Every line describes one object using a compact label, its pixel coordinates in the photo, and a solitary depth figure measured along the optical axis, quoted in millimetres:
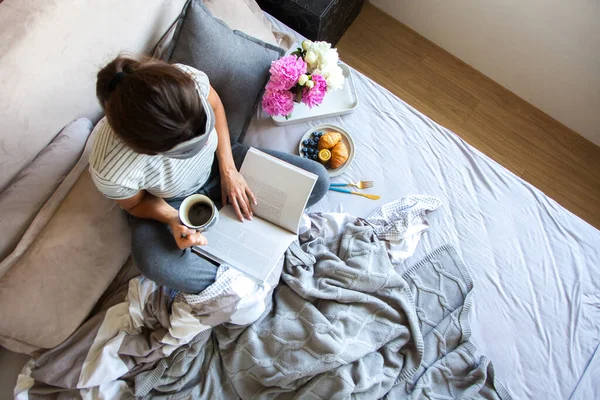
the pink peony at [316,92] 1258
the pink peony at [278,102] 1269
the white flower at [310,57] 1267
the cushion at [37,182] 995
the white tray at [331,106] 1420
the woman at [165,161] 754
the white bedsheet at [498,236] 1142
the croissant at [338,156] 1350
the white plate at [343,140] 1372
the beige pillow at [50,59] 958
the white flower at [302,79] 1236
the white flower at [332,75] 1262
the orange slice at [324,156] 1345
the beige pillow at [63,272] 962
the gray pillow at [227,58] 1255
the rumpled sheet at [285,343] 1028
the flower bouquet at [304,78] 1240
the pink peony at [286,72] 1231
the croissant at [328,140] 1352
